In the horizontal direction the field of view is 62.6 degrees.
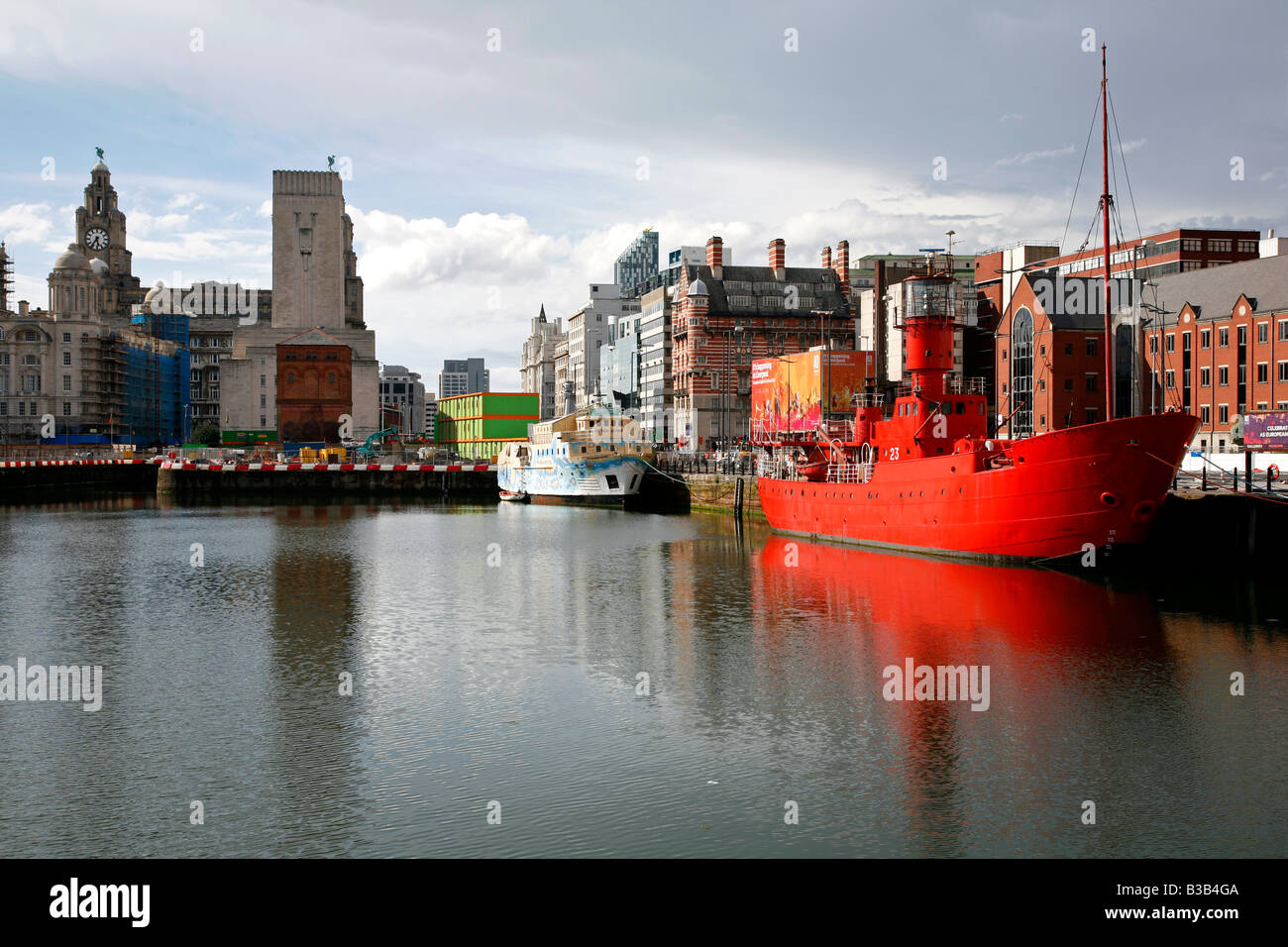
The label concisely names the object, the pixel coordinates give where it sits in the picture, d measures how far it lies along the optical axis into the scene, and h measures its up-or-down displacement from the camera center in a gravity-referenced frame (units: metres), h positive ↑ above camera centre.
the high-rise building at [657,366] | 138.25 +12.45
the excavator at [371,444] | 142.75 +2.49
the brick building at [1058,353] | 88.81 +8.79
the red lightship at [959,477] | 38.94 -0.90
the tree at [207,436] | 172.50 +4.39
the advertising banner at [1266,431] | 48.59 +1.06
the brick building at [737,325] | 121.31 +15.36
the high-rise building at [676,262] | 163.12 +31.47
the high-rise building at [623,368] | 156.12 +14.30
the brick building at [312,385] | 157.25 +11.38
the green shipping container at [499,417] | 155.50 +6.34
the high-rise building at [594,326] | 193.25 +24.47
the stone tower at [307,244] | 163.00 +33.64
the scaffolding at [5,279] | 154.00 +27.28
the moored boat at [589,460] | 89.19 -0.06
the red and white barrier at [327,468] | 115.44 -0.76
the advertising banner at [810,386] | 83.31 +5.81
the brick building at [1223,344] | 77.69 +8.61
